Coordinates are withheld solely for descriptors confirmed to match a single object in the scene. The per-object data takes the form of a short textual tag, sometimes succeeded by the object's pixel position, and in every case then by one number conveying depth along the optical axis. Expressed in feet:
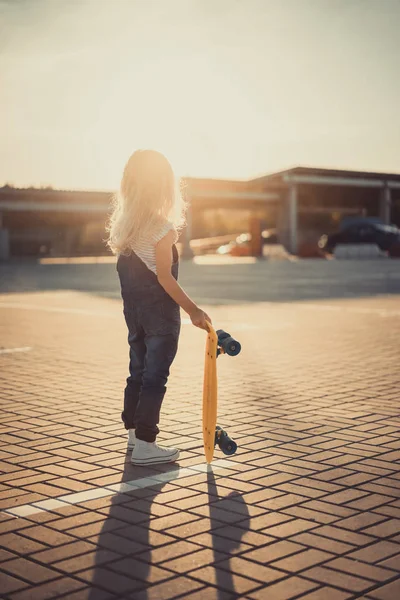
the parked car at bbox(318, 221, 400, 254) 171.01
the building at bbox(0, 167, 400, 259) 180.19
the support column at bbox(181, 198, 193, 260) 162.30
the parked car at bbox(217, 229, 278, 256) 178.40
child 15.81
